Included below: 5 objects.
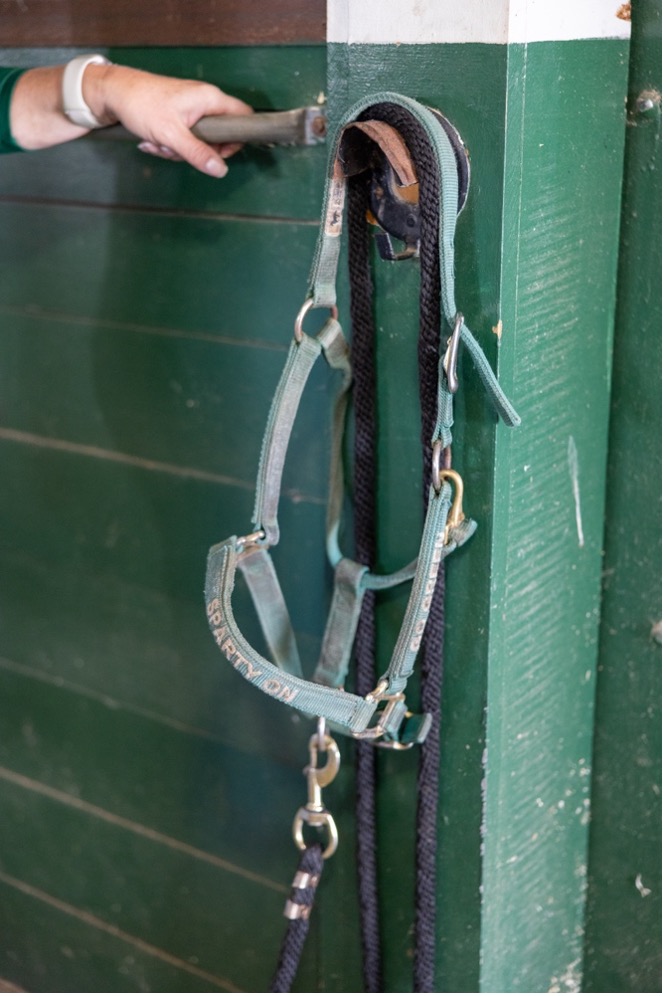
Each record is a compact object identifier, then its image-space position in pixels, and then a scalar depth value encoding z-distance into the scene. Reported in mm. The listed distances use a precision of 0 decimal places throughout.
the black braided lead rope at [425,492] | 2047
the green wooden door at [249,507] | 2117
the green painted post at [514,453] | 2064
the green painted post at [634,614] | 2202
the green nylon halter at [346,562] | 2043
